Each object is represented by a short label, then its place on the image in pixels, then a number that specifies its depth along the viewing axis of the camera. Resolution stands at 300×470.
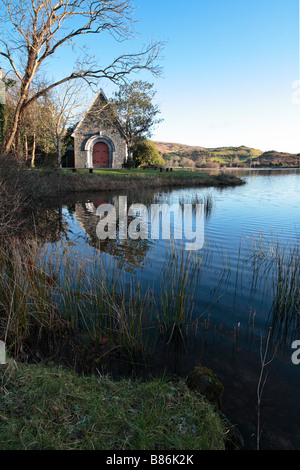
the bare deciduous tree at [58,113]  25.25
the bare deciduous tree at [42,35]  13.87
